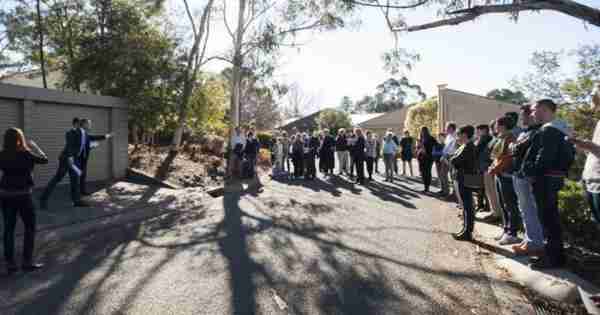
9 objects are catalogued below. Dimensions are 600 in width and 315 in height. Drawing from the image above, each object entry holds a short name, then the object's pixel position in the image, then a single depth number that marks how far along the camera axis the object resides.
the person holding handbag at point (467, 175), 5.06
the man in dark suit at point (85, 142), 7.24
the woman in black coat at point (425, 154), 9.31
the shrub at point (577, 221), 4.71
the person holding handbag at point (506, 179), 4.87
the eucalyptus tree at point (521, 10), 4.58
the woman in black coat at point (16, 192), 3.89
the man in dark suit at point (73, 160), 6.94
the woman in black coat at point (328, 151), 12.66
